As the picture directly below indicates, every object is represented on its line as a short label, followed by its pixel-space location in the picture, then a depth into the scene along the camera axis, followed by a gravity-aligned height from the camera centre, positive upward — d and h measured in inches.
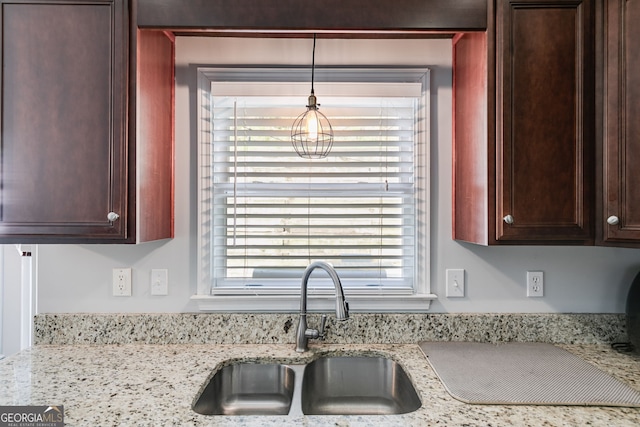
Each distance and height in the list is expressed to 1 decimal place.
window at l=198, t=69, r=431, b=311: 64.7 +4.7
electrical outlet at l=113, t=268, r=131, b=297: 63.1 -11.0
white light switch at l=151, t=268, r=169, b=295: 63.6 -11.0
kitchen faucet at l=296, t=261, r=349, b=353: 57.4 -16.9
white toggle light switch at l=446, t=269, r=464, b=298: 64.3 -11.6
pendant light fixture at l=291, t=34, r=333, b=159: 65.4 +12.8
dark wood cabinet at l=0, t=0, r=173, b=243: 50.7 +12.4
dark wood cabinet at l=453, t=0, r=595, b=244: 51.6 +12.7
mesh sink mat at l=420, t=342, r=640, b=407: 44.0 -20.7
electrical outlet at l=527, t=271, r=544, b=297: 64.3 -11.5
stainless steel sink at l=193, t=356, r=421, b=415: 56.7 -26.0
